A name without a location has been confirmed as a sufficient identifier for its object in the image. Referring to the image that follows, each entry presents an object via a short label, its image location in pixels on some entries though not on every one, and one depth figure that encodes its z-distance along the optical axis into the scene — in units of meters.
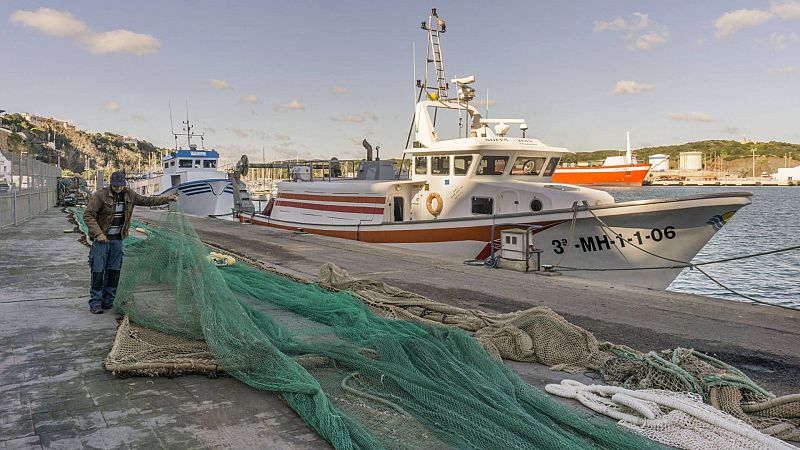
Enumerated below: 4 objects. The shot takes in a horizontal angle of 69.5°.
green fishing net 3.00
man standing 6.05
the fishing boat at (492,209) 10.89
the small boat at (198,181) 36.44
